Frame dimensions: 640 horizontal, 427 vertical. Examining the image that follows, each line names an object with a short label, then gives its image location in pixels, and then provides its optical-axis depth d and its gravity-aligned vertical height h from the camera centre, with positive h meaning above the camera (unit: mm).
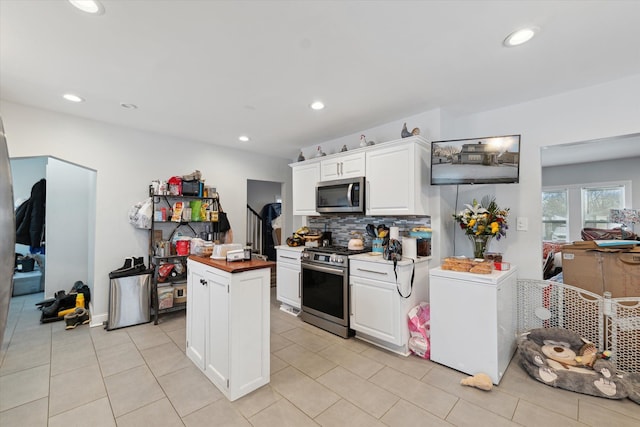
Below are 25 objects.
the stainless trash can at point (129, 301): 3260 -1045
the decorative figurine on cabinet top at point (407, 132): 2895 +899
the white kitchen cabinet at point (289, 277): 3623 -835
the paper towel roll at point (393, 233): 2863 -171
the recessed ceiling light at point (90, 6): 1518 +1177
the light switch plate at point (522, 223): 2818 -58
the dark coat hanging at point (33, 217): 4277 -40
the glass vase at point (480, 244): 2615 -260
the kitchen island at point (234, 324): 1949 -812
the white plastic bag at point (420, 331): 2543 -1079
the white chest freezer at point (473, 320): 2146 -859
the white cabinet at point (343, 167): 3299 +631
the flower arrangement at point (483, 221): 2543 -35
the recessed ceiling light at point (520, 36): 1742 +1186
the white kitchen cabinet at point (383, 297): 2605 -806
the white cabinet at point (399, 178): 2814 +421
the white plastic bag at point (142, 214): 3555 +14
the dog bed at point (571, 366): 1954 -1155
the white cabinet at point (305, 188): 3898 +419
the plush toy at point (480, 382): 2053 -1251
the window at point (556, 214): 4801 +55
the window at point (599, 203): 4324 +239
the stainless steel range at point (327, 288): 2985 -833
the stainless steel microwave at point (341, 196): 3227 +258
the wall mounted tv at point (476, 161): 2480 +535
